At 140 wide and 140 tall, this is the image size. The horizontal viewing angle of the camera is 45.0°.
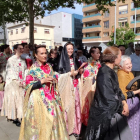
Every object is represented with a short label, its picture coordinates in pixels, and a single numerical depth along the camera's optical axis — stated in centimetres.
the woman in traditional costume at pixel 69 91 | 345
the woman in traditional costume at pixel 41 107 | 256
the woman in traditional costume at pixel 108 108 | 211
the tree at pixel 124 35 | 3073
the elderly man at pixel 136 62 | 562
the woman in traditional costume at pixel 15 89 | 391
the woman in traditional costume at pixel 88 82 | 379
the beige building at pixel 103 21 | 3509
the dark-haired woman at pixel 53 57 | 485
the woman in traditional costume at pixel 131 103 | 274
